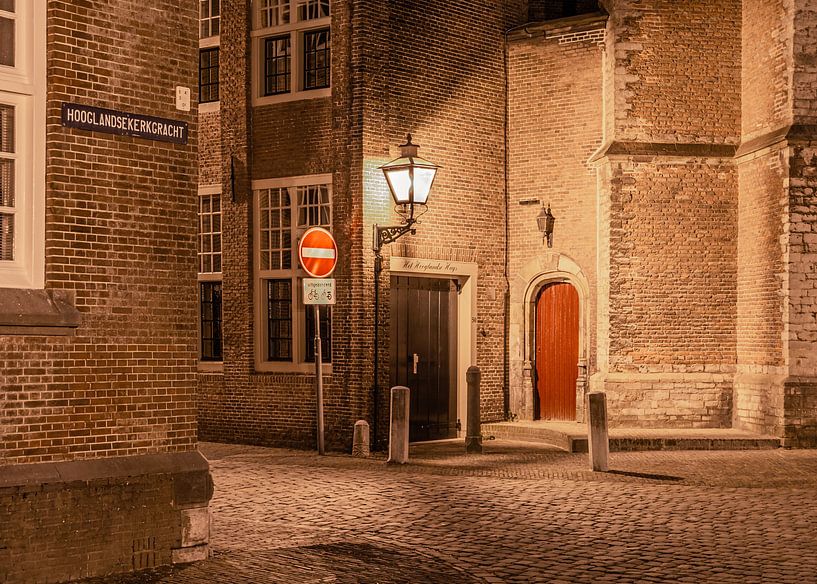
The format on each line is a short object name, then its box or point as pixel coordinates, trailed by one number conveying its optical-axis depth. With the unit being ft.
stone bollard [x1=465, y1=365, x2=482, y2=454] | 50.60
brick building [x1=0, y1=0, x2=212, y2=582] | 24.31
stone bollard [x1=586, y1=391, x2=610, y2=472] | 43.01
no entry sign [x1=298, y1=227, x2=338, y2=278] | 46.65
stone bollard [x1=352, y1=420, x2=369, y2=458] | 48.78
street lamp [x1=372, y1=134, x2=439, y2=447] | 49.14
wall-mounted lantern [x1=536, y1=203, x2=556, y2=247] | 59.16
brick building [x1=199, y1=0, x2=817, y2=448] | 52.16
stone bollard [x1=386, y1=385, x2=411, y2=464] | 45.62
